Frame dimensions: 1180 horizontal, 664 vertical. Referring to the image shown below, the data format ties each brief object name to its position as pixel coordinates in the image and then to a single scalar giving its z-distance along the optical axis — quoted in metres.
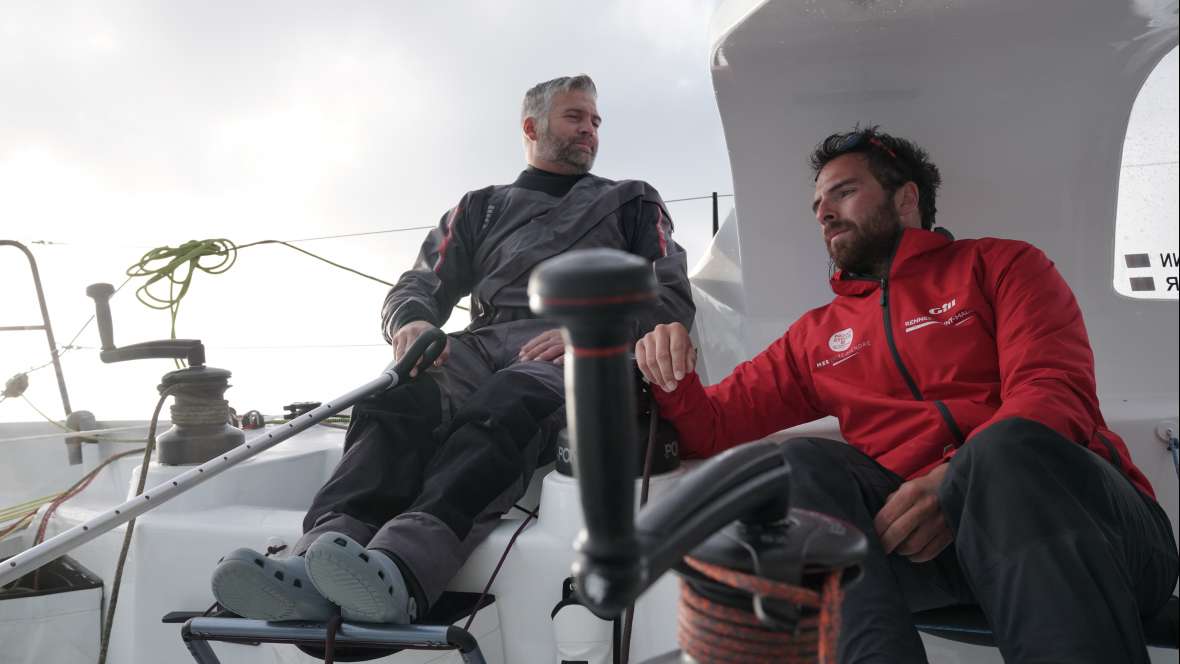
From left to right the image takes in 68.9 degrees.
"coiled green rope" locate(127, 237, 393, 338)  1.72
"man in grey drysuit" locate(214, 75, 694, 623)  0.99
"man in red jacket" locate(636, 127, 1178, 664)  0.72
